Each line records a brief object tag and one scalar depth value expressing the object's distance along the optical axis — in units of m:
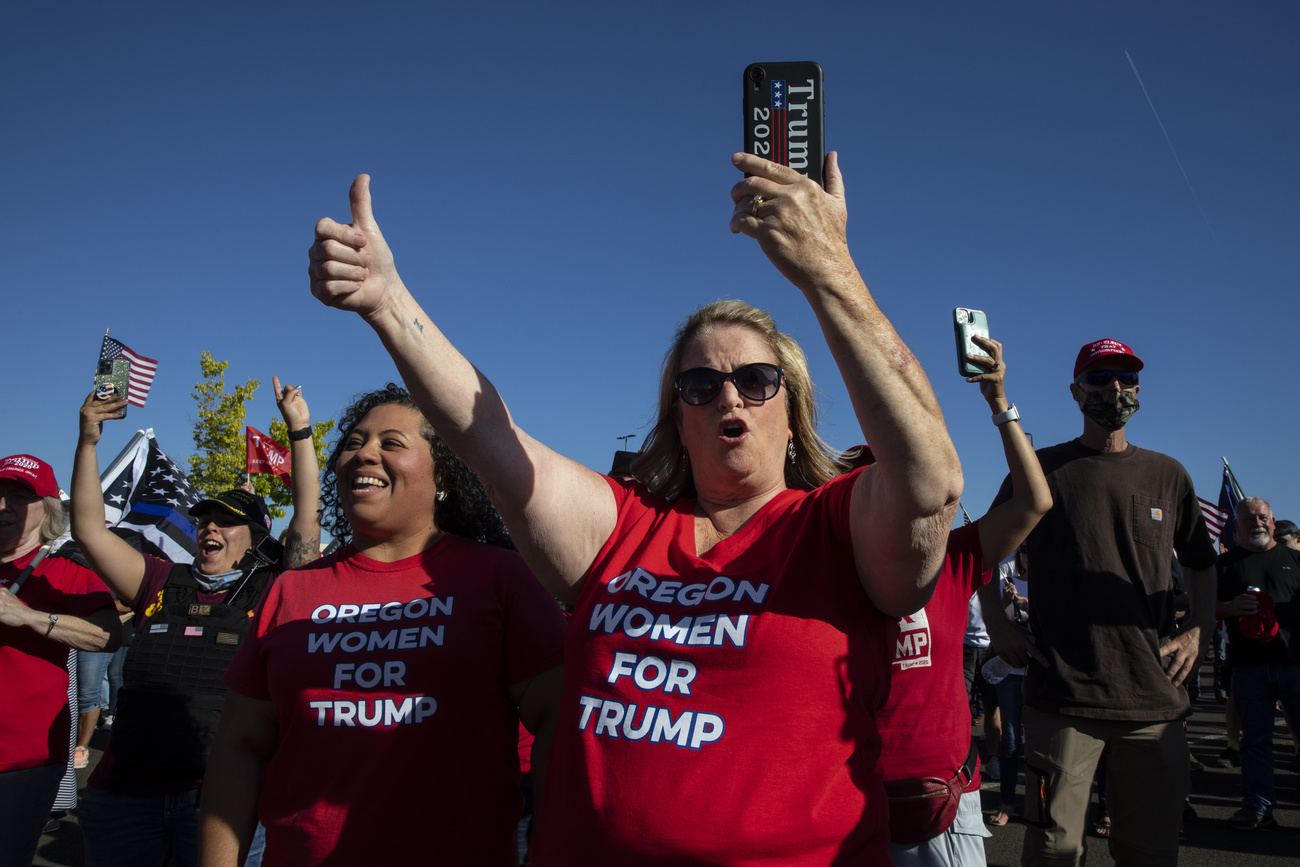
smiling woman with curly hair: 2.10
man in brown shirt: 3.37
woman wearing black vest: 3.10
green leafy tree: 23.53
